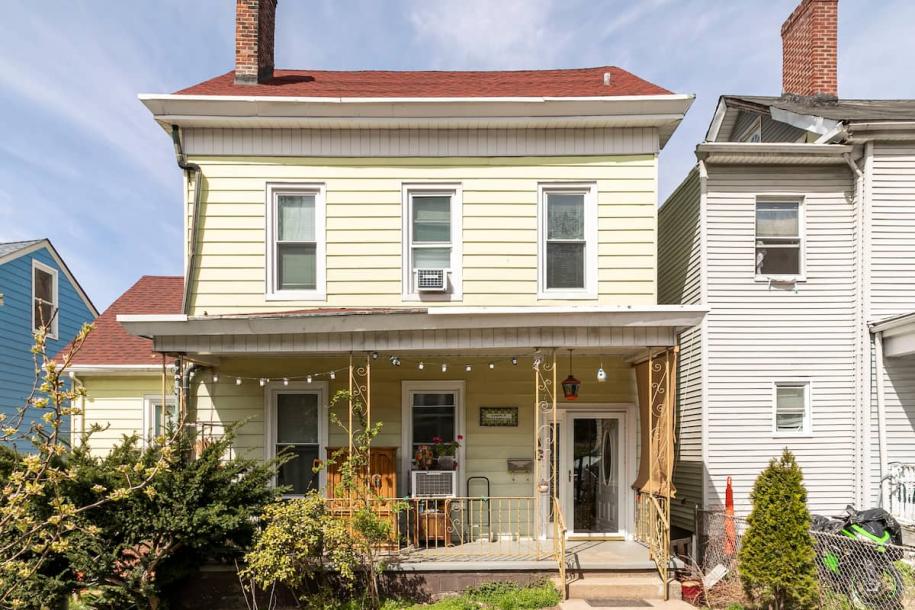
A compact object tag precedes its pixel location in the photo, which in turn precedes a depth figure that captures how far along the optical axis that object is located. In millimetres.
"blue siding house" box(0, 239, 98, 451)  15227
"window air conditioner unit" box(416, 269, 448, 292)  9414
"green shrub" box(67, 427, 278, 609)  7184
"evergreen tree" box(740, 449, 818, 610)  6910
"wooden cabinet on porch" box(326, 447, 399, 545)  9133
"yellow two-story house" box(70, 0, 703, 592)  9250
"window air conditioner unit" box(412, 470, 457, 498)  9547
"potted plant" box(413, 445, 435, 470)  9594
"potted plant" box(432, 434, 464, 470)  9773
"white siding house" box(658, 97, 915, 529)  9984
